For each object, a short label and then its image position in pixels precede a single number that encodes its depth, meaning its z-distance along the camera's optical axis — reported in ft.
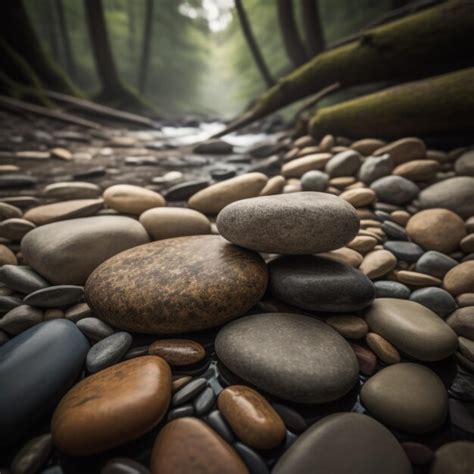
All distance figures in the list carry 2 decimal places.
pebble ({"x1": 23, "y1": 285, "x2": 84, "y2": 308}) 0.82
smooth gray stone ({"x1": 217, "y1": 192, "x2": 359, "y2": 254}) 0.84
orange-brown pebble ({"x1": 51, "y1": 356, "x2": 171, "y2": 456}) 0.57
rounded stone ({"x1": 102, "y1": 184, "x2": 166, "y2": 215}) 1.24
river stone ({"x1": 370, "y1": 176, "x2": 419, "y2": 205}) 1.28
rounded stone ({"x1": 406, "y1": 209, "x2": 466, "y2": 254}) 1.05
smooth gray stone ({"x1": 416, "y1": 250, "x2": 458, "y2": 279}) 0.97
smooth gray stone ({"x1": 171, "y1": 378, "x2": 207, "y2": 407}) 0.66
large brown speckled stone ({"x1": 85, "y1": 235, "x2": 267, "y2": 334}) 0.76
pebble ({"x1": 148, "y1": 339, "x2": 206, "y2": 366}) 0.73
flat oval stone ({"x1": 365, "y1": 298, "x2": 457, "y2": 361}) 0.74
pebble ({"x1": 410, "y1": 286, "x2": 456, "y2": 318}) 0.86
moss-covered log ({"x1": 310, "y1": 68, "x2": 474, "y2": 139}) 1.54
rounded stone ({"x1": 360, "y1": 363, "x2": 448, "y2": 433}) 0.63
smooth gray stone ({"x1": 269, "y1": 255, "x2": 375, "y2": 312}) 0.81
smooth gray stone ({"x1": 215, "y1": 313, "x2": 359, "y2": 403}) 0.65
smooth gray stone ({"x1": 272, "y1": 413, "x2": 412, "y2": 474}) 0.56
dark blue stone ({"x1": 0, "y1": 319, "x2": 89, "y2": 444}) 0.59
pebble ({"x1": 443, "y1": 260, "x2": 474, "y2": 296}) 0.89
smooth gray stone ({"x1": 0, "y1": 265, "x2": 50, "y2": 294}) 0.88
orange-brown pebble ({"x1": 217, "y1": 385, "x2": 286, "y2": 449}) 0.59
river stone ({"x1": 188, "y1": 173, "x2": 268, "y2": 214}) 1.35
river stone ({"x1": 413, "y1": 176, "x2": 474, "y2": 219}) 1.15
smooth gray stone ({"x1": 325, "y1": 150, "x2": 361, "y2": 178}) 1.51
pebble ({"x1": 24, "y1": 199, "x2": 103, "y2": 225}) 1.13
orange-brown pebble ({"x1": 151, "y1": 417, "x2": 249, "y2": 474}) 0.55
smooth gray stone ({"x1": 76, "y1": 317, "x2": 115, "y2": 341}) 0.79
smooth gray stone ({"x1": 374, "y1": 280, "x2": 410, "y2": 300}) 0.91
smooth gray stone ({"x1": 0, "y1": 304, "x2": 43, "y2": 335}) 0.78
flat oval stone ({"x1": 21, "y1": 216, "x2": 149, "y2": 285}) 0.92
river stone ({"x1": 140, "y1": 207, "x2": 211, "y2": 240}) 1.13
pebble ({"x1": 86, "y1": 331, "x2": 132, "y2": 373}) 0.72
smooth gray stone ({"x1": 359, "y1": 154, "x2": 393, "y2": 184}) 1.40
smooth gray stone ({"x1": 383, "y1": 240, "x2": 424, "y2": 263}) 1.03
